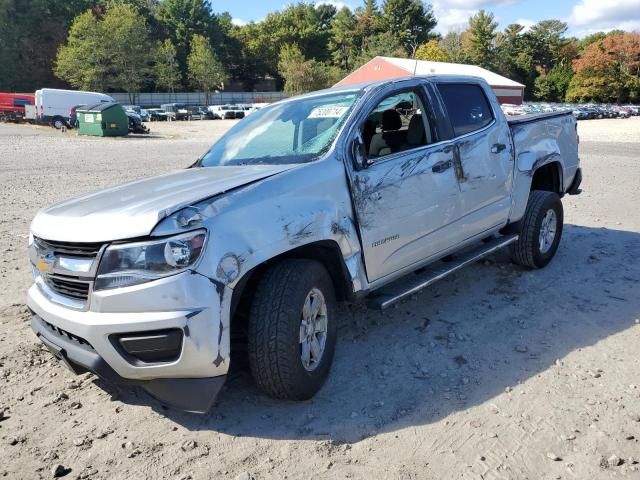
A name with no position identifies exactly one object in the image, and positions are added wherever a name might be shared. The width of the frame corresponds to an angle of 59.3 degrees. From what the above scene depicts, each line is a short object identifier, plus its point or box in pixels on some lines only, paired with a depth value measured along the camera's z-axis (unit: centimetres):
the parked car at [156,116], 5559
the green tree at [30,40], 7181
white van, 3994
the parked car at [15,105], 4619
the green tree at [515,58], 8725
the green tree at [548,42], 9106
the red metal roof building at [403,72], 6062
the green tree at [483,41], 8625
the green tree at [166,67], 7900
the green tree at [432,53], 8262
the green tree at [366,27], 10069
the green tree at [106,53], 6931
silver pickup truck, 278
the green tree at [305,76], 7294
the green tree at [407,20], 9812
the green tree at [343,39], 9906
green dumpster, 3209
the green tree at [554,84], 8131
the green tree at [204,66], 8262
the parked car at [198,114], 5991
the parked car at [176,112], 5725
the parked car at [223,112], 6072
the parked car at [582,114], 5209
